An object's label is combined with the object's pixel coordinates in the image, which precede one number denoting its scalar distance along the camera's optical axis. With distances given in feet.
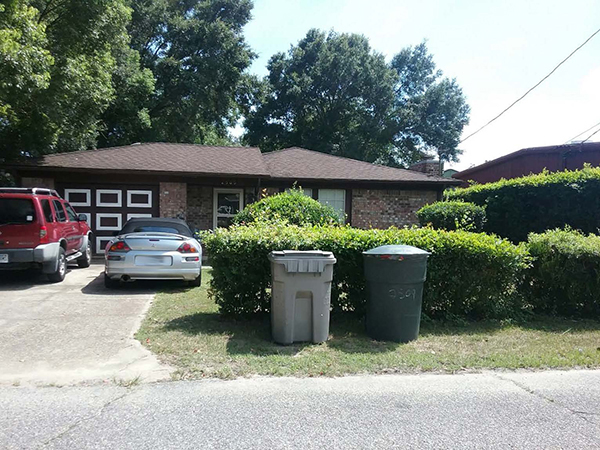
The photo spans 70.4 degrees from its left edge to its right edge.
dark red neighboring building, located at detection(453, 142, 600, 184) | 57.16
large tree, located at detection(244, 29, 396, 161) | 110.01
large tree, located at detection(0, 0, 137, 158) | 32.78
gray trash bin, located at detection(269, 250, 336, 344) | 16.44
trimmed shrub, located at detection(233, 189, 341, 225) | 31.07
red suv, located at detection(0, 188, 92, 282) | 26.73
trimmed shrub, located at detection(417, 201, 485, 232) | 39.17
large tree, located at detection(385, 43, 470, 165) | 118.73
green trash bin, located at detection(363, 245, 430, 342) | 17.20
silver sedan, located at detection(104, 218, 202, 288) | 25.54
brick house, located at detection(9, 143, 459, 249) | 43.47
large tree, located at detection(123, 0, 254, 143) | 81.15
